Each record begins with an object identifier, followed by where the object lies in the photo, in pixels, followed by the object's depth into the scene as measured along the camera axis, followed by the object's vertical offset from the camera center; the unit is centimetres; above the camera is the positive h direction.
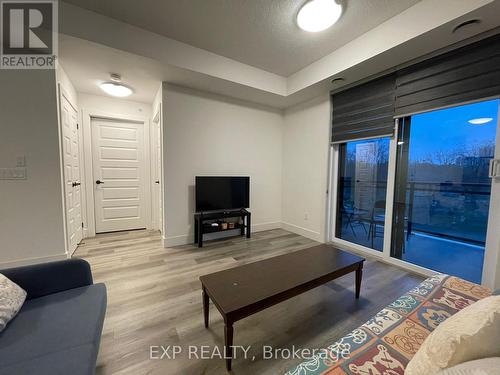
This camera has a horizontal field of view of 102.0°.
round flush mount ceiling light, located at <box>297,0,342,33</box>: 191 +159
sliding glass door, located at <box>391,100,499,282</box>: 211 -11
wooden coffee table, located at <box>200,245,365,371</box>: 127 -82
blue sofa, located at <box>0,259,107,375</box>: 85 -81
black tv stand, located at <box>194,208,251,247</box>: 327 -80
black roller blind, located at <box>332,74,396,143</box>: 268 +96
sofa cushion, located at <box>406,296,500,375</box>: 63 -53
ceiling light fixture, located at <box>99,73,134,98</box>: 294 +127
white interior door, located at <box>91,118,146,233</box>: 374 -5
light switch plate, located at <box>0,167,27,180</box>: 227 -5
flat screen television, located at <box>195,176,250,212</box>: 334 -33
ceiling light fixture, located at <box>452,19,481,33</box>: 181 +141
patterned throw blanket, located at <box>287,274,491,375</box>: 82 -76
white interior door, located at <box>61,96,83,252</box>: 271 -5
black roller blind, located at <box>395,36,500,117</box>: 193 +106
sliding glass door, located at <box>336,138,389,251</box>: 293 -24
